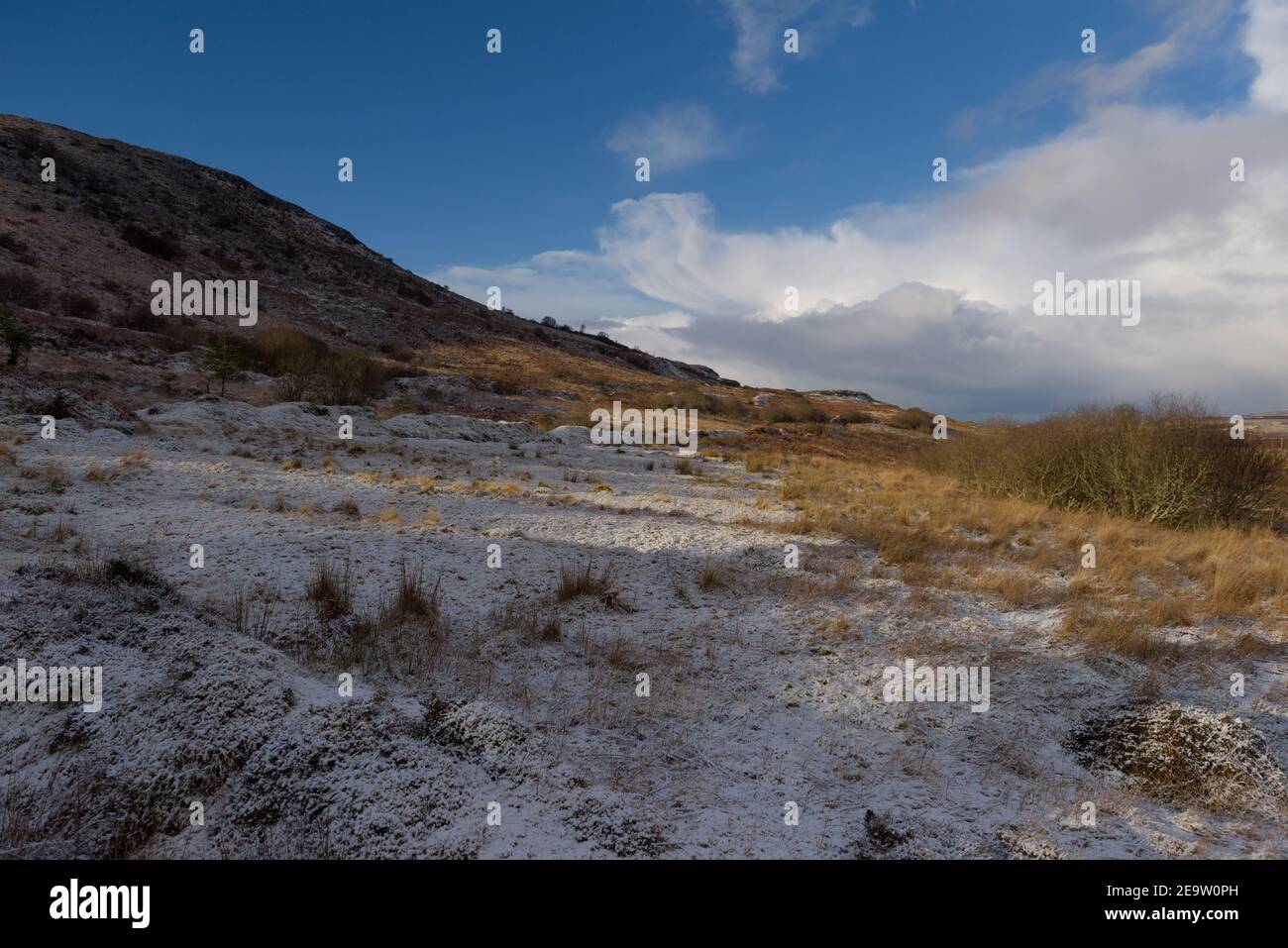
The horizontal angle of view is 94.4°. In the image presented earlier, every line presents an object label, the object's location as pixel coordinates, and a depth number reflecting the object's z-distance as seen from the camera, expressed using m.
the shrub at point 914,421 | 46.47
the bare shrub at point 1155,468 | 13.03
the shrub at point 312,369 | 22.31
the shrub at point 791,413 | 42.81
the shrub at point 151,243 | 36.56
